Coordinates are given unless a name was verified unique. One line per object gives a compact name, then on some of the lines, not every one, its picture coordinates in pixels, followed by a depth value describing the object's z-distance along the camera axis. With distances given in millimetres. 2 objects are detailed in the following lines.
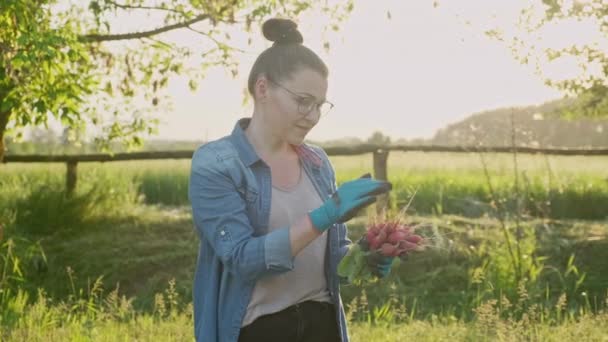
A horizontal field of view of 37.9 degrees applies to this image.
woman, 2639
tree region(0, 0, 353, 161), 6055
